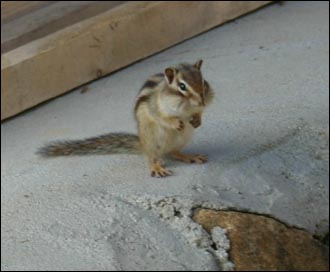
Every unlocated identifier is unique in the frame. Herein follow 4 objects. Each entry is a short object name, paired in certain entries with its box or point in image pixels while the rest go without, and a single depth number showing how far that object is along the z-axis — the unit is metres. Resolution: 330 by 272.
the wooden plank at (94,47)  6.25
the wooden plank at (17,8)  7.29
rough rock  3.79
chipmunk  4.21
